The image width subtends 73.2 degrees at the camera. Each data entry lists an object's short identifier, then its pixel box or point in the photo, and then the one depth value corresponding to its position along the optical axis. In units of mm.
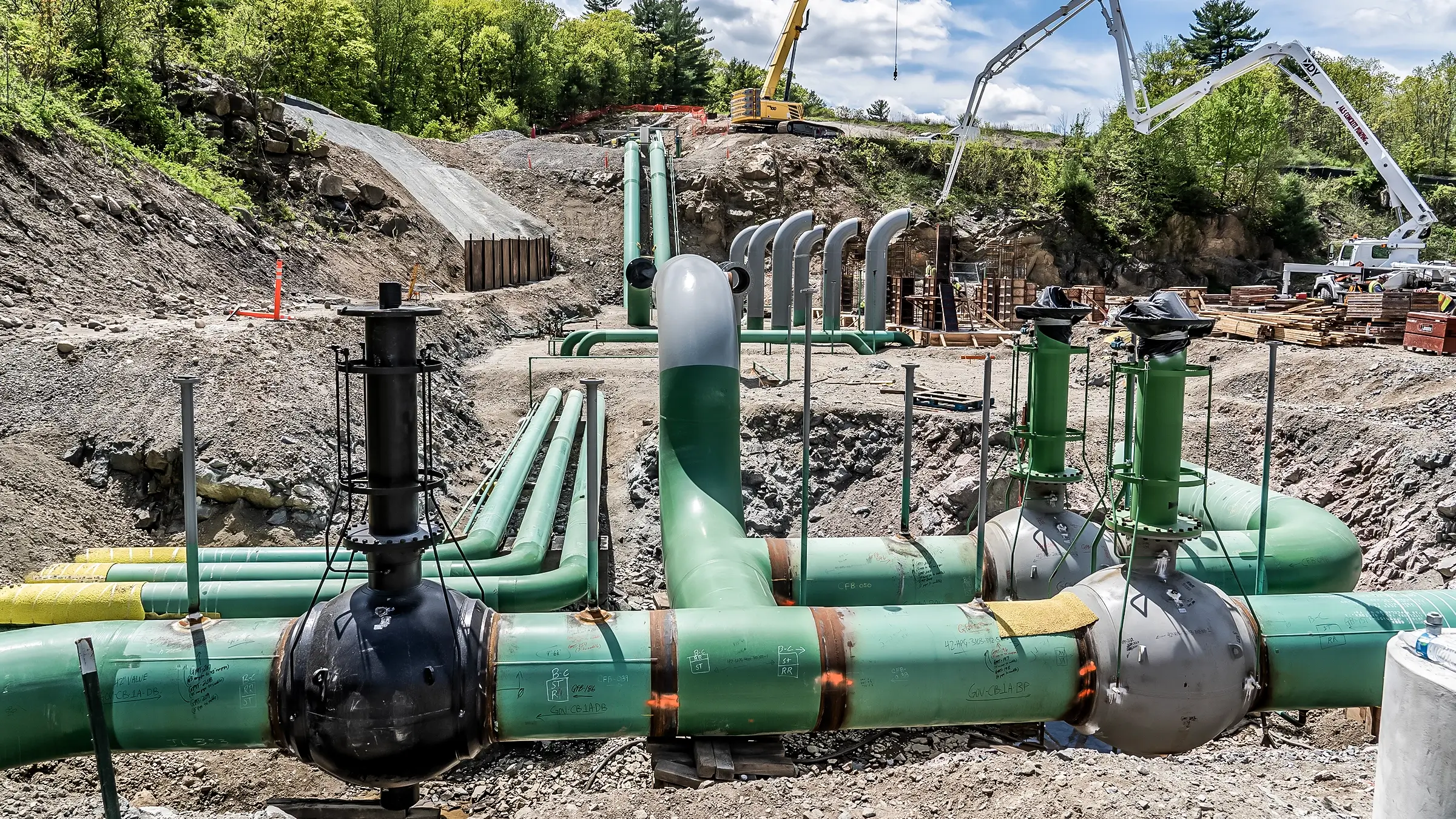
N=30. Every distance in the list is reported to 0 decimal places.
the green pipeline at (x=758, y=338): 19812
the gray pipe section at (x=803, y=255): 23641
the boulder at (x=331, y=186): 24344
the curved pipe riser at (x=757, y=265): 24219
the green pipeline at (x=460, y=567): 7992
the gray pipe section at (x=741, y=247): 26731
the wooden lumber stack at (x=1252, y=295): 28656
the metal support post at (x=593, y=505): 5684
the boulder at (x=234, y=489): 10633
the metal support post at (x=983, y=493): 6477
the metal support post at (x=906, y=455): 7664
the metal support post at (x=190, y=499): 5137
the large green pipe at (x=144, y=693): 4918
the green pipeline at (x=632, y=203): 30406
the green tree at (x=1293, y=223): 41375
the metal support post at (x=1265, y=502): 6726
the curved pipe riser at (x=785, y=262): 23234
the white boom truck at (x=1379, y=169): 27766
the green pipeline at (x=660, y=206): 28219
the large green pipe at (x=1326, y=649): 5867
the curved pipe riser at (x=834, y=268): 22266
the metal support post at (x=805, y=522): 6999
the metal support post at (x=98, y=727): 4559
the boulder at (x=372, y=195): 25688
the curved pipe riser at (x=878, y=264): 22406
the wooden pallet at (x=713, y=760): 5664
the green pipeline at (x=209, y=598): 7258
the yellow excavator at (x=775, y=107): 40594
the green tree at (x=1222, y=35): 59562
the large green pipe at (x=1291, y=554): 8000
